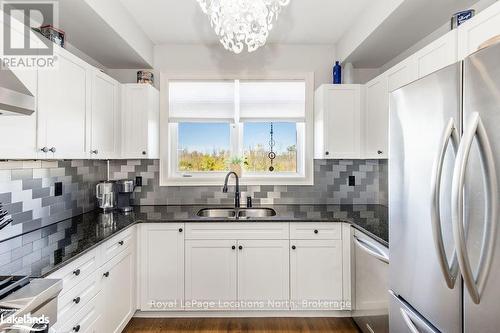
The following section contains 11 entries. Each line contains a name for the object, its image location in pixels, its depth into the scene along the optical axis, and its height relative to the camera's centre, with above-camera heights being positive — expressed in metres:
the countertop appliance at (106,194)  2.57 -0.24
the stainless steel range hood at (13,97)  1.15 +0.30
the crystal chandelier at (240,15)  1.61 +0.90
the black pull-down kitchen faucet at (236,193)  2.93 -0.25
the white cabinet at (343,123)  2.76 +0.45
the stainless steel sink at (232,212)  2.94 -0.46
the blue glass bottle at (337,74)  2.90 +0.97
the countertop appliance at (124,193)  2.77 -0.25
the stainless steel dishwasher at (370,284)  1.79 -0.81
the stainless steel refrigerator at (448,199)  0.90 -0.11
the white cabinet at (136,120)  2.75 +0.47
